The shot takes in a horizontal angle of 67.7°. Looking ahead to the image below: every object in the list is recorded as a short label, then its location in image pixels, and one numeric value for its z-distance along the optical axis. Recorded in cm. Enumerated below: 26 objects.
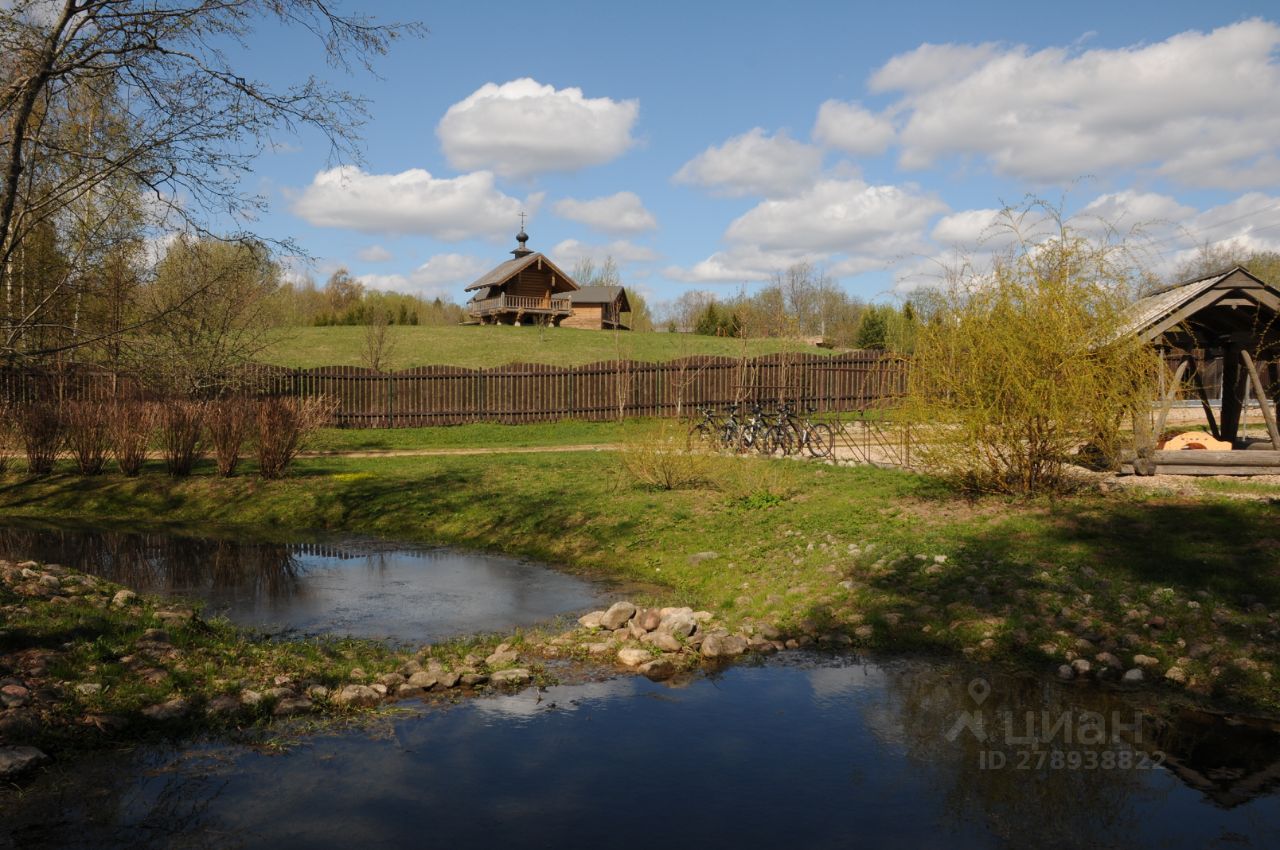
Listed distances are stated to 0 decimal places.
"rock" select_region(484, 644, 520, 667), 752
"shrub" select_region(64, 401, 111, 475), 1706
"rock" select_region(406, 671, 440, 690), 699
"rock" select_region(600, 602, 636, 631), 842
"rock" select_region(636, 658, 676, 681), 751
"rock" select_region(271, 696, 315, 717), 636
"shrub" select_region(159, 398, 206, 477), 1684
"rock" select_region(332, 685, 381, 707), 660
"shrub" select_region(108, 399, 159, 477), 1702
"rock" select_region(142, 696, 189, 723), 604
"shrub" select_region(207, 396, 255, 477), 1678
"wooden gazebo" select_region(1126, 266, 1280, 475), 1287
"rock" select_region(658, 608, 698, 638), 812
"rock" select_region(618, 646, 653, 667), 770
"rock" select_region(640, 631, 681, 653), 791
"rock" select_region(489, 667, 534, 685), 717
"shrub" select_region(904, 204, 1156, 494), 1078
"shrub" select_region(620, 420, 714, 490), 1425
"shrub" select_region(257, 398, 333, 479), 1652
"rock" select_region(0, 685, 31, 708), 573
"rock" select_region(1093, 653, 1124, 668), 729
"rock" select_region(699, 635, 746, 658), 791
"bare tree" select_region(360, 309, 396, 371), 3660
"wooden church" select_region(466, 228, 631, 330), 5766
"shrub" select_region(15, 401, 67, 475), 1717
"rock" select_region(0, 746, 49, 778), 521
